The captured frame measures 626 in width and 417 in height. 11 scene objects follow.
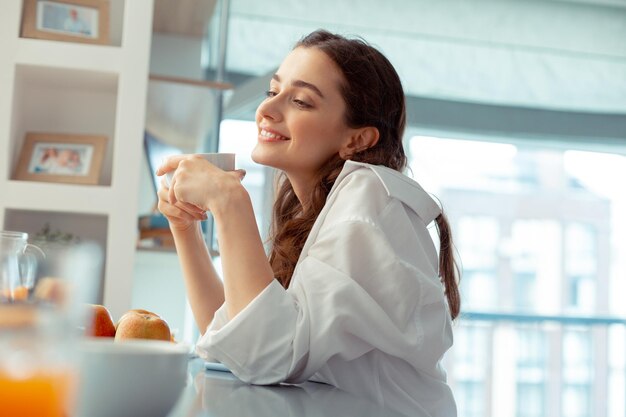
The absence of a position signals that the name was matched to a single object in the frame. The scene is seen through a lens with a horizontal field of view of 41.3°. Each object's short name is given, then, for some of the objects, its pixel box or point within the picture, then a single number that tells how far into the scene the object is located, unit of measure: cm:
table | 75
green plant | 273
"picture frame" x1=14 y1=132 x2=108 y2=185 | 277
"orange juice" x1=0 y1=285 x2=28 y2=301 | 41
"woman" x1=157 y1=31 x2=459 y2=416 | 103
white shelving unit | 268
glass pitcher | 42
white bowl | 53
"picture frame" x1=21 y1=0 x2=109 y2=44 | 280
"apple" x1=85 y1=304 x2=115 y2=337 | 104
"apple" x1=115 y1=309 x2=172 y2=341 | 101
